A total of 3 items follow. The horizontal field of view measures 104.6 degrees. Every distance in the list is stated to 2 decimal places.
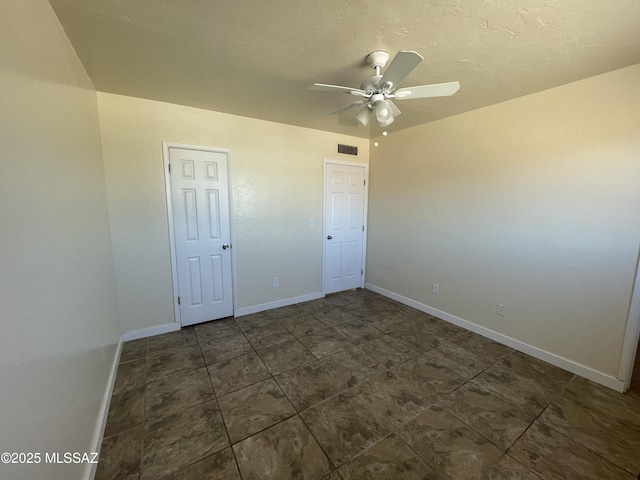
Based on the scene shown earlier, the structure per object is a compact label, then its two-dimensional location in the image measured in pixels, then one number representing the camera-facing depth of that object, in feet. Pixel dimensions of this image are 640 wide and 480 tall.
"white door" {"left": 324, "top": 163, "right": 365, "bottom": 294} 12.55
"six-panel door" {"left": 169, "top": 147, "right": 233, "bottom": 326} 9.12
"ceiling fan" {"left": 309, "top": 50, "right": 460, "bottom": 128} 4.93
